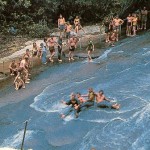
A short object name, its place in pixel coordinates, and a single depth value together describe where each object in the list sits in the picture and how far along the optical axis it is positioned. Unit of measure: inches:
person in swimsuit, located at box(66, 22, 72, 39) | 1138.0
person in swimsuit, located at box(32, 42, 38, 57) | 1038.8
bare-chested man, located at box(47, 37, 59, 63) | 1008.9
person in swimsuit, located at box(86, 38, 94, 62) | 1001.5
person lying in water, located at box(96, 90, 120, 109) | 751.5
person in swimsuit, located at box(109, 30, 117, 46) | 1105.4
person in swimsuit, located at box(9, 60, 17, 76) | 934.4
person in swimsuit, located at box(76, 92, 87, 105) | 755.6
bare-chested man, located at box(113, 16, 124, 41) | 1119.0
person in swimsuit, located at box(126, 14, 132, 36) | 1138.7
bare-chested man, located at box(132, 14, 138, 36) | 1135.0
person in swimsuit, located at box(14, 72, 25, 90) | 890.7
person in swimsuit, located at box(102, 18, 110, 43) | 1129.4
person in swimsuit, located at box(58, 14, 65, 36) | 1190.3
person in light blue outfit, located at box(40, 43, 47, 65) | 1010.1
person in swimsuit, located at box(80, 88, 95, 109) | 759.7
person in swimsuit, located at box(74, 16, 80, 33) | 1201.4
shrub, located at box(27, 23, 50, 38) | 1238.3
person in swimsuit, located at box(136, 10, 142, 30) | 1169.8
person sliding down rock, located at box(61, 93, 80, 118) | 740.6
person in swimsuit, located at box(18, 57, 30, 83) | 907.8
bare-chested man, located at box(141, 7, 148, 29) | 1149.3
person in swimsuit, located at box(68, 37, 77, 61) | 1002.1
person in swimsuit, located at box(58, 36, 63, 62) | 1023.6
